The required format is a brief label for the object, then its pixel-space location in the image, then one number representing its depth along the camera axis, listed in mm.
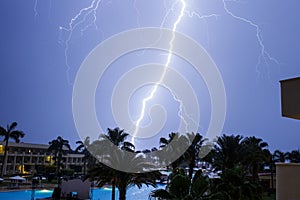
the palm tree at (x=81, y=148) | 50075
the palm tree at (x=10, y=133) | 49688
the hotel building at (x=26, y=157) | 56984
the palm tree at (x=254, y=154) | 29853
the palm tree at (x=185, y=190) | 12352
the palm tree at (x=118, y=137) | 24667
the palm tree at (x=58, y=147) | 61438
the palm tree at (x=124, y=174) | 21672
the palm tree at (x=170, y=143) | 30780
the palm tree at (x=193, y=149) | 30934
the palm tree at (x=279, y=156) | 58875
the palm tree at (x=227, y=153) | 29078
